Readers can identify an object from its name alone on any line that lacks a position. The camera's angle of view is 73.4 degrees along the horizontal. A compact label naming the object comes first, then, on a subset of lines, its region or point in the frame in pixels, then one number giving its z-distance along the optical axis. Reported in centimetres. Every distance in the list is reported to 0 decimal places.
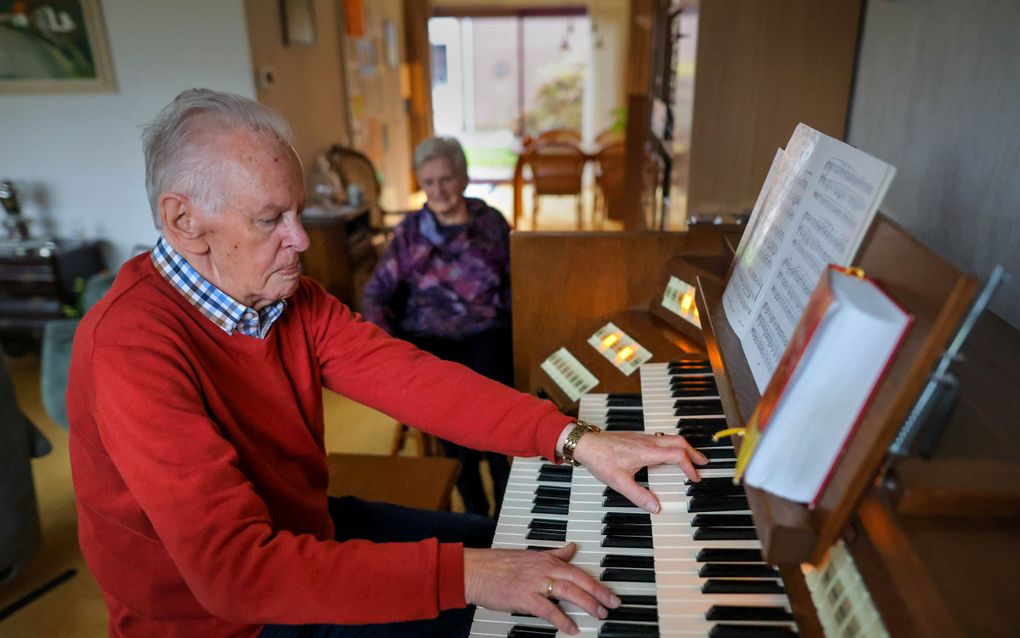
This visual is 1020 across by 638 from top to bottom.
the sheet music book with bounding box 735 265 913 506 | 64
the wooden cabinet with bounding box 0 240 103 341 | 376
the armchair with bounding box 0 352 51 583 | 195
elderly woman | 248
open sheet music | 83
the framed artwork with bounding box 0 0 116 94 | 361
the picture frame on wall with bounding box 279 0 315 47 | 412
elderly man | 94
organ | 62
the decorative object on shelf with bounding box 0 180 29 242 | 381
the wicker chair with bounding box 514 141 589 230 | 623
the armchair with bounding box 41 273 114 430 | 229
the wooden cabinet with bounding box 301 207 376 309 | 400
